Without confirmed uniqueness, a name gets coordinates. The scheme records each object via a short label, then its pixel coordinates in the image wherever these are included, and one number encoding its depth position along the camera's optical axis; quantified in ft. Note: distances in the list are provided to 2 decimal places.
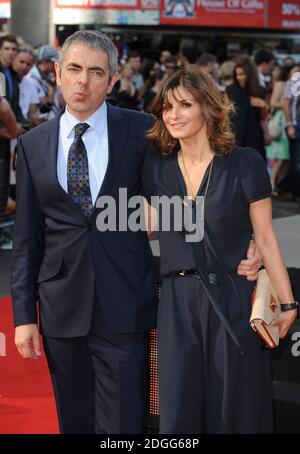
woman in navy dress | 11.10
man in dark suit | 11.60
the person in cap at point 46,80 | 39.25
